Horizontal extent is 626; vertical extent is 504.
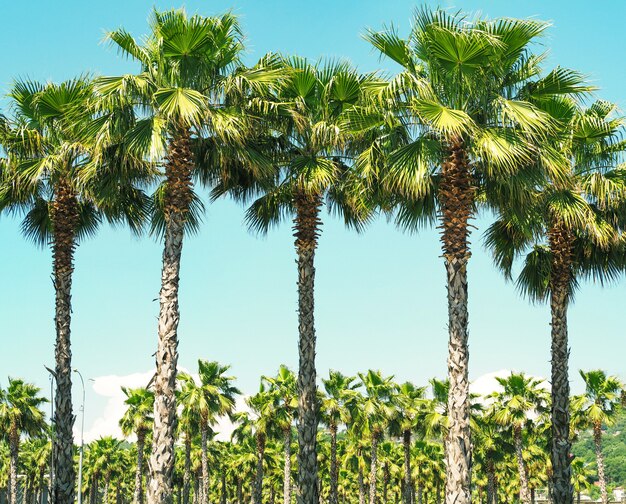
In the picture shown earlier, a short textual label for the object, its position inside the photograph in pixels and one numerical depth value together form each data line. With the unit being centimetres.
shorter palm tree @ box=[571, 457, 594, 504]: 7810
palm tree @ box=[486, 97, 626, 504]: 2013
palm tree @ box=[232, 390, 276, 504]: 5238
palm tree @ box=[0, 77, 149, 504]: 2009
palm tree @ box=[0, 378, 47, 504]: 5384
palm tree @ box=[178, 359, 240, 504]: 5159
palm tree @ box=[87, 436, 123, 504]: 8231
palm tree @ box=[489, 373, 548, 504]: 4966
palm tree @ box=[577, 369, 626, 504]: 4784
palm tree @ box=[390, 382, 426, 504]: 5422
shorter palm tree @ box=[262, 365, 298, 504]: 5075
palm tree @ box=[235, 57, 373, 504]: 1978
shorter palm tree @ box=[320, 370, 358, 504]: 5181
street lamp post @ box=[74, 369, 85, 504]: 4252
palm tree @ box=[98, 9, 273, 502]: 1739
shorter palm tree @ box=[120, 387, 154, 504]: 5531
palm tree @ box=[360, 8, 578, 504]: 1578
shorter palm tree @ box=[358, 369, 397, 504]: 5259
